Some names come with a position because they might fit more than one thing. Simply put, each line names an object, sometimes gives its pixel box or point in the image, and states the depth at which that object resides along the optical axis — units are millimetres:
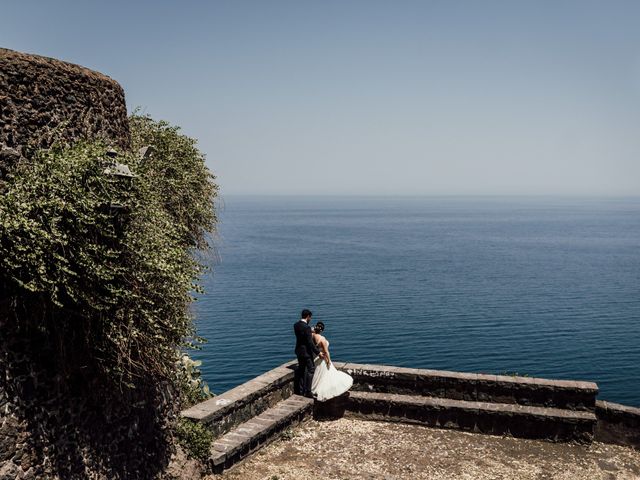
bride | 13883
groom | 13969
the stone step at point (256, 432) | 11141
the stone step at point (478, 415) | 12516
